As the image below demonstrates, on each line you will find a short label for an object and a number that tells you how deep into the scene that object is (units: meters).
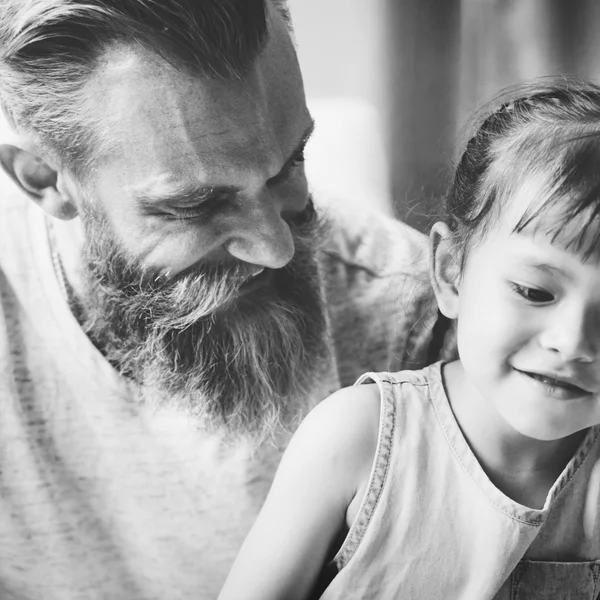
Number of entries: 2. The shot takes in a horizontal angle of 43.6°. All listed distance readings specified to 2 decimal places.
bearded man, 0.93
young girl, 0.94
